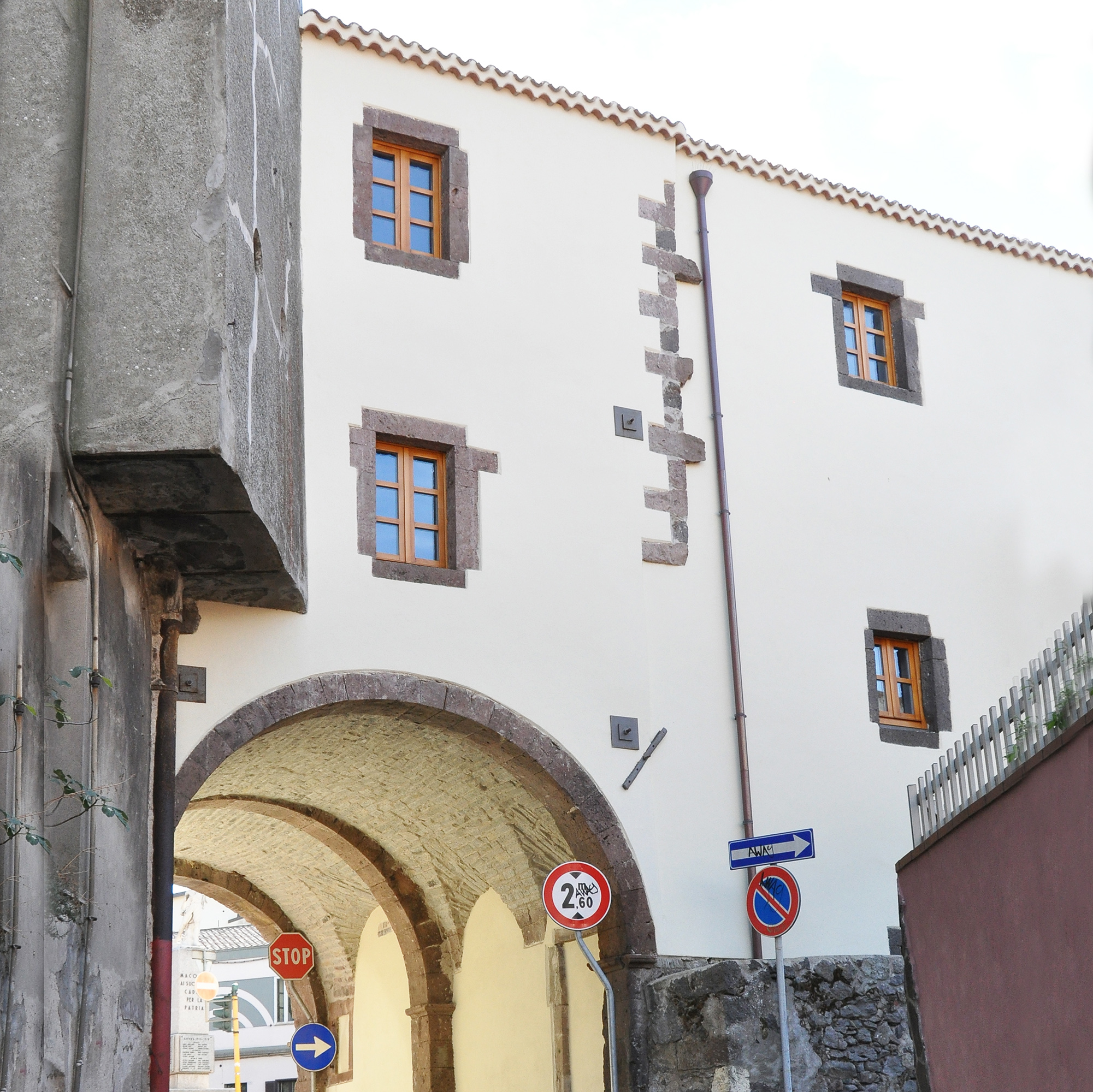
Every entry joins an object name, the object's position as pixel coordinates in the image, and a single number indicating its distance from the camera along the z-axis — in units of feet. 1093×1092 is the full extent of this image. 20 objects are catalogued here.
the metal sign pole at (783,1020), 28.43
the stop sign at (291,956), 46.14
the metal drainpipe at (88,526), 24.95
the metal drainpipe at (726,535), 36.96
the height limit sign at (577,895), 30.50
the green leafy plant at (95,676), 25.52
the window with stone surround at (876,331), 43.83
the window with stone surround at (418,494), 34.60
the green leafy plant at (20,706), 22.94
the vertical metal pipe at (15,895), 22.22
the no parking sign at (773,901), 30.12
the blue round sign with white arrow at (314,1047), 39.63
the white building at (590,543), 34.76
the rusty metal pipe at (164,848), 28.43
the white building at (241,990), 112.27
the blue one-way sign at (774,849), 30.32
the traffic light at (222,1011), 82.17
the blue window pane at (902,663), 41.68
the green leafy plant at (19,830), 22.30
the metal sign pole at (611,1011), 29.14
